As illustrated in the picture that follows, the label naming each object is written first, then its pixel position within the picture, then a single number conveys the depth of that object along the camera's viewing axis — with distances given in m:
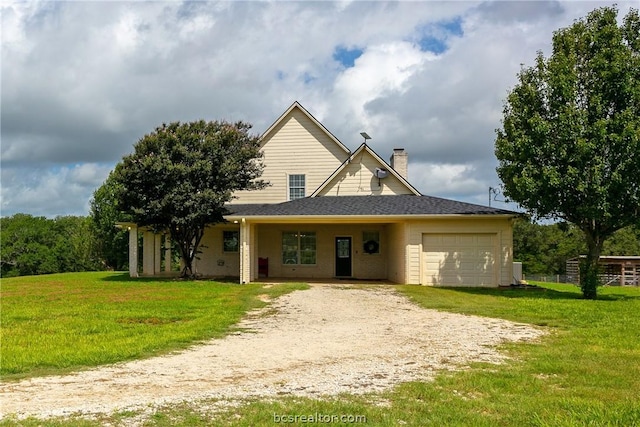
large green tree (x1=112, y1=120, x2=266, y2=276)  19.86
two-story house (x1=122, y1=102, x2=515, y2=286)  19.47
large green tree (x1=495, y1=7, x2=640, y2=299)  15.59
